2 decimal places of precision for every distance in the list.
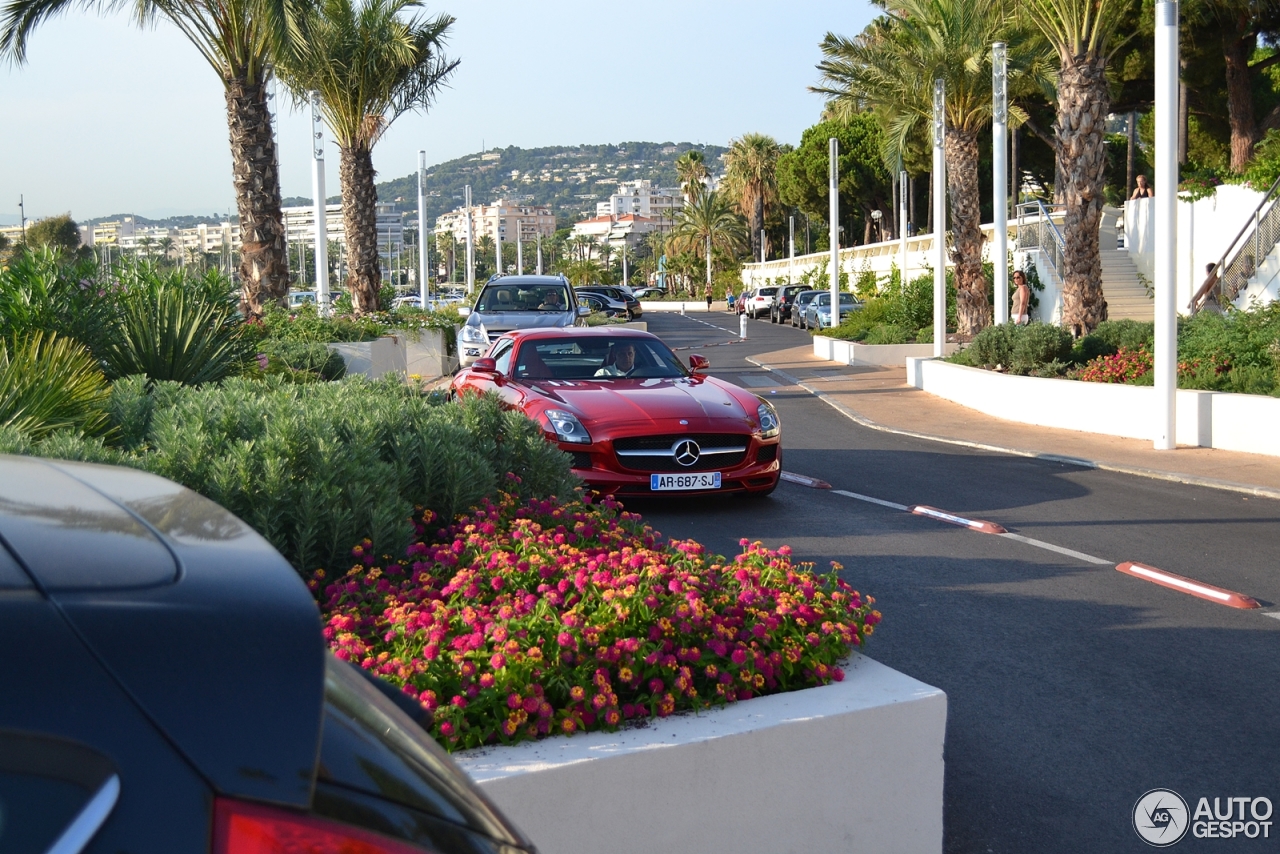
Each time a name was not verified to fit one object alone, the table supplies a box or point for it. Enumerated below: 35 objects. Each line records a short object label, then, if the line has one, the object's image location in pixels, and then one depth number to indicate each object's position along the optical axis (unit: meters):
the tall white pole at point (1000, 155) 21.06
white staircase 31.28
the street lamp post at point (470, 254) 64.50
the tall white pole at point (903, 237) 43.38
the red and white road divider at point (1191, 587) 7.07
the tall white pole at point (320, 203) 27.34
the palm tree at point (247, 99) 18.28
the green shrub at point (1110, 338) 18.05
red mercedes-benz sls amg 9.77
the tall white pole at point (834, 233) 34.66
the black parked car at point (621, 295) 58.26
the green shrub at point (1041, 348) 18.73
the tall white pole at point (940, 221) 24.73
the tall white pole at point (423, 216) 42.36
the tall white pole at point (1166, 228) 13.76
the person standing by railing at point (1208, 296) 26.80
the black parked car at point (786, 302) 58.62
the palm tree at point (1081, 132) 19.35
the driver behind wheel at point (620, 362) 11.72
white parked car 65.44
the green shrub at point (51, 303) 8.42
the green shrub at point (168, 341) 8.93
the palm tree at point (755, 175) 98.25
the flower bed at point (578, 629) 3.65
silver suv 22.09
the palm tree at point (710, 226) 109.75
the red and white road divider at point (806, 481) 11.58
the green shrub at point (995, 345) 19.91
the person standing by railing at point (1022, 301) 24.73
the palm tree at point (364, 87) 28.64
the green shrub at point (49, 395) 5.86
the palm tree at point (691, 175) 113.44
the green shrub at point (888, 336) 30.50
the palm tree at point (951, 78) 26.80
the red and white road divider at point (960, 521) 9.34
